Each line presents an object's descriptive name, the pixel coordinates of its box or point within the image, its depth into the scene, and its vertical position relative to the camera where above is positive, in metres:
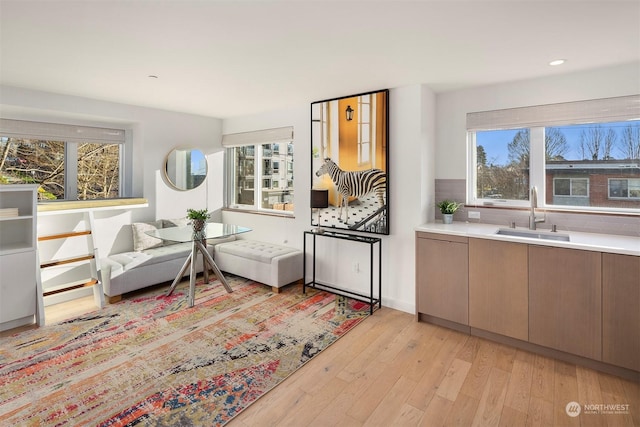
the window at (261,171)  4.65 +0.69
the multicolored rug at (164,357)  1.97 -1.11
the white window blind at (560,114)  2.64 +0.90
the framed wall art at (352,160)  3.44 +0.62
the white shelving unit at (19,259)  2.92 -0.40
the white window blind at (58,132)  3.57 +1.01
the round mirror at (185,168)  4.68 +0.71
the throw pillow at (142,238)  4.15 -0.30
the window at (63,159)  3.64 +0.70
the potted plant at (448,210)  3.31 +0.04
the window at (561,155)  2.72 +0.55
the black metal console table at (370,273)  3.40 -0.68
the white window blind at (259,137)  4.42 +1.16
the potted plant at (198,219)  3.58 -0.04
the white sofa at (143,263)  3.57 -0.57
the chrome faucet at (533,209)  2.97 +0.05
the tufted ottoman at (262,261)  3.92 -0.60
